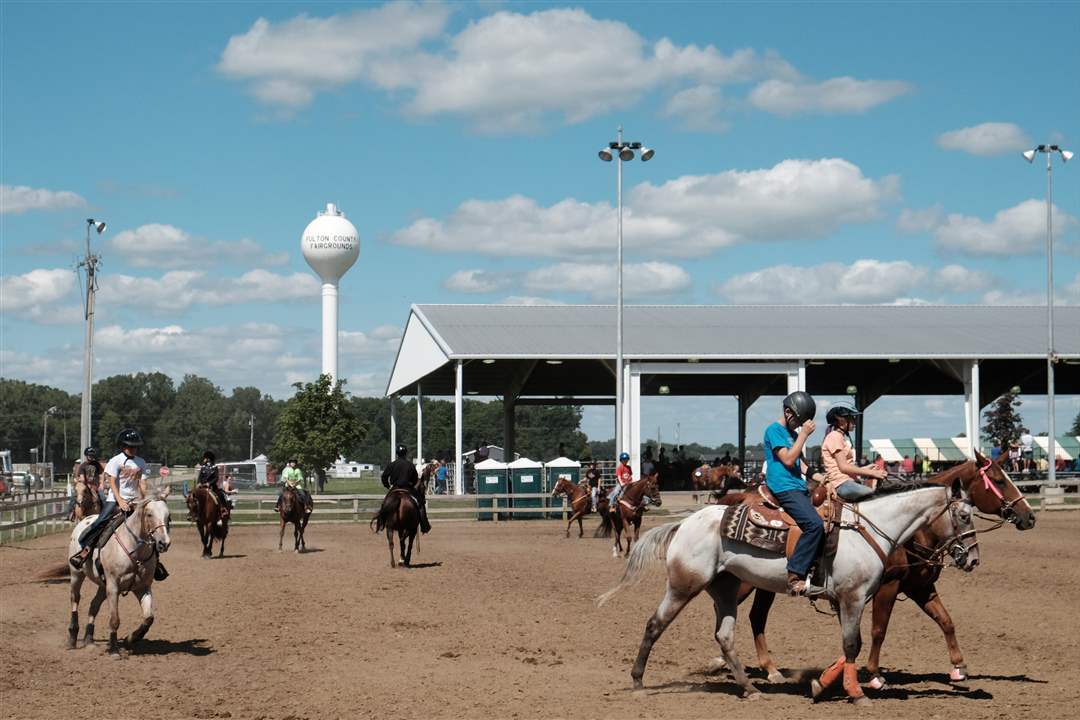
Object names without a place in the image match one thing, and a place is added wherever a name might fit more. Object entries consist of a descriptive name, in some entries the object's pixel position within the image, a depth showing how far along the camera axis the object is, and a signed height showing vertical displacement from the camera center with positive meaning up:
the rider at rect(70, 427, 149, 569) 13.48 -0.44
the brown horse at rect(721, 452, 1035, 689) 11.07 -1.07
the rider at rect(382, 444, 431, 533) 24.12 -0.68
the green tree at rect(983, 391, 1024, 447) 83.50 +1.09
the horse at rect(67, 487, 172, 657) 13.37 -1.21
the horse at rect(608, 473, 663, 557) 26.17 -1.33
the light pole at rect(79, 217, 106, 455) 44.26 +4.48
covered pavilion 48.44 +3.31
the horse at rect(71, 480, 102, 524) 18.97 -0.88
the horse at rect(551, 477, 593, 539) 32.44 -1.52
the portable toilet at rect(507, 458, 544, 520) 42.25 -1.30
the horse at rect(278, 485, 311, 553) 27.75 -1.53
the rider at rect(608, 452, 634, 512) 27.09 -0.91
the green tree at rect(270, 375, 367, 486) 65.75 +0.73
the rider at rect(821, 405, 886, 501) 10.88 -0.18
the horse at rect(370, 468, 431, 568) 23.73 -1.41
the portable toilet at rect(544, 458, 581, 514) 42.52 -1.11
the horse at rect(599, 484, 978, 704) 10.45 -1.03
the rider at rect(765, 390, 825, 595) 10.34 -0.31
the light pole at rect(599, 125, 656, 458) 36.62 +7.54
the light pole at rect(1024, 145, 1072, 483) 44.31 +3.79
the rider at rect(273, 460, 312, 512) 28.42 -0.90
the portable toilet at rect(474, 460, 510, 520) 42.12 -1.39
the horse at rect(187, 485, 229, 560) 26.45 -1.54
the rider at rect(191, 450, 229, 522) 27.16 -0.78
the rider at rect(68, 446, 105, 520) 19.02 -0.55
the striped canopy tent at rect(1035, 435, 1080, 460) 86.23 -0.64
